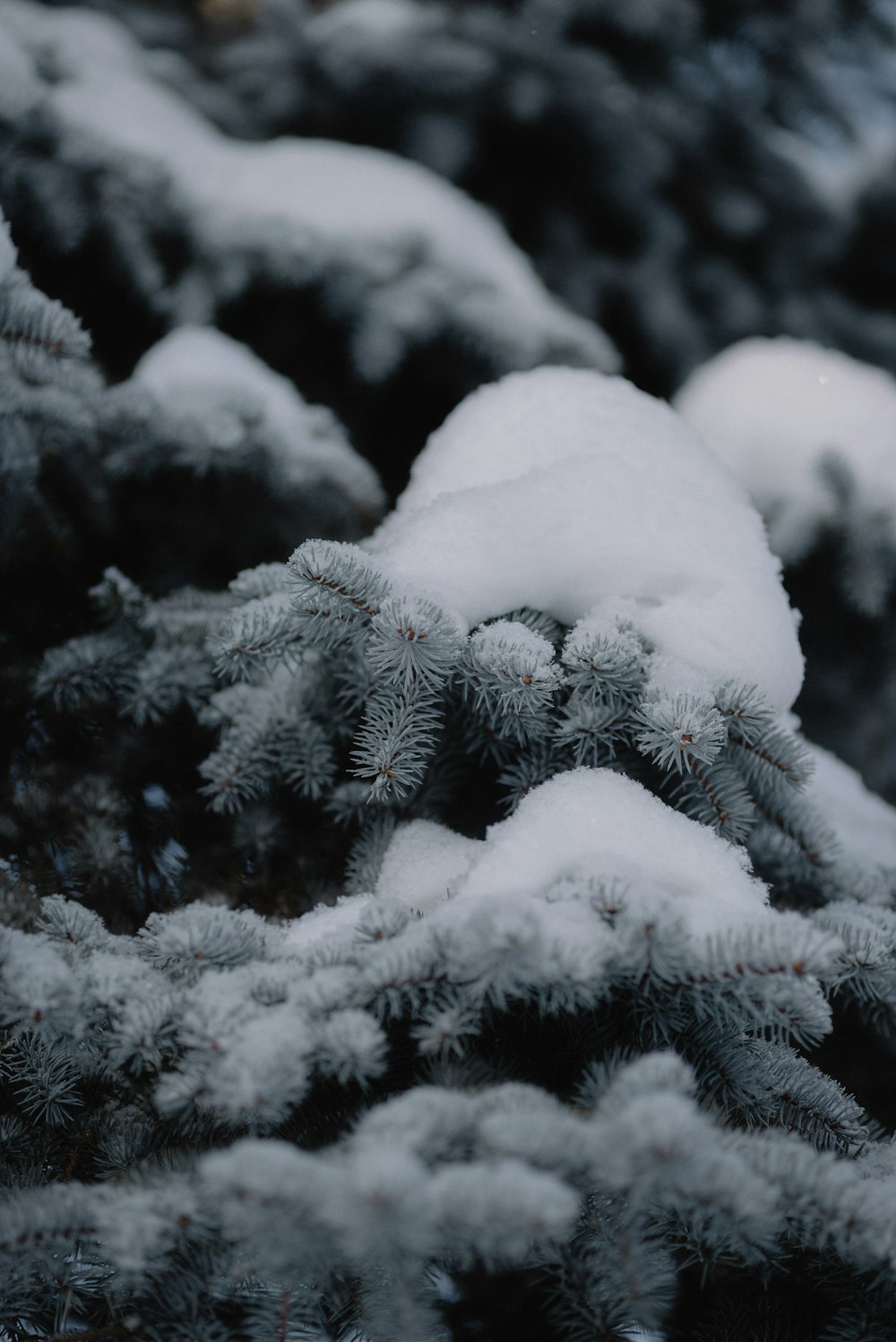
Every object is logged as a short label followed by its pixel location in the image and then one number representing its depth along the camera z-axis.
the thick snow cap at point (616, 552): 1.33
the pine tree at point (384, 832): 1.19
